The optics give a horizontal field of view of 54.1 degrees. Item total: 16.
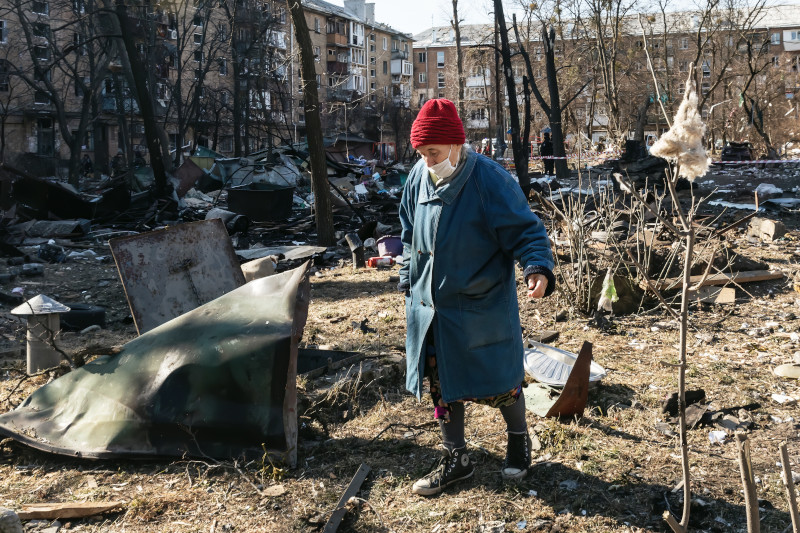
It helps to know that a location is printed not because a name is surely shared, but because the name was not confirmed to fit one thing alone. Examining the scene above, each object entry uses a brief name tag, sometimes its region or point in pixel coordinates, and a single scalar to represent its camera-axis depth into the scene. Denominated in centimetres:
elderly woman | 300
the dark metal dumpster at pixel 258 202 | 1506
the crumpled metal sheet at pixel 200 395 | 353
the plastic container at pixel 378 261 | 1002
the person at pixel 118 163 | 3541
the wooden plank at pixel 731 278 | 647
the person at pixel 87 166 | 4331
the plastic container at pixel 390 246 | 1055
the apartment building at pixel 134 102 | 3197
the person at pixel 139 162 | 3181
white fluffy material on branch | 179
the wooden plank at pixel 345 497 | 300
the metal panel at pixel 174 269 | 536
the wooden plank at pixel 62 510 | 315
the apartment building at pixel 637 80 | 3531
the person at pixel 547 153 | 2634
